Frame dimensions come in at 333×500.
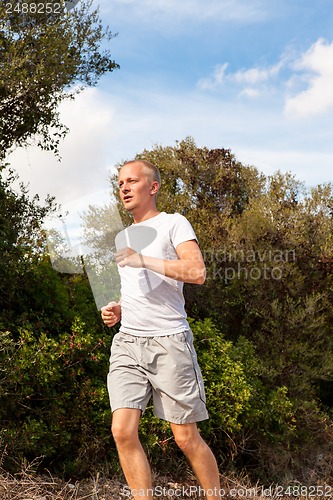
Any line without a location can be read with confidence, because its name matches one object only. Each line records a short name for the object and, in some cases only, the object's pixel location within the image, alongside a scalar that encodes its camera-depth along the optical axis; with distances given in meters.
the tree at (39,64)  6.04
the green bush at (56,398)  4.93
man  3.24
